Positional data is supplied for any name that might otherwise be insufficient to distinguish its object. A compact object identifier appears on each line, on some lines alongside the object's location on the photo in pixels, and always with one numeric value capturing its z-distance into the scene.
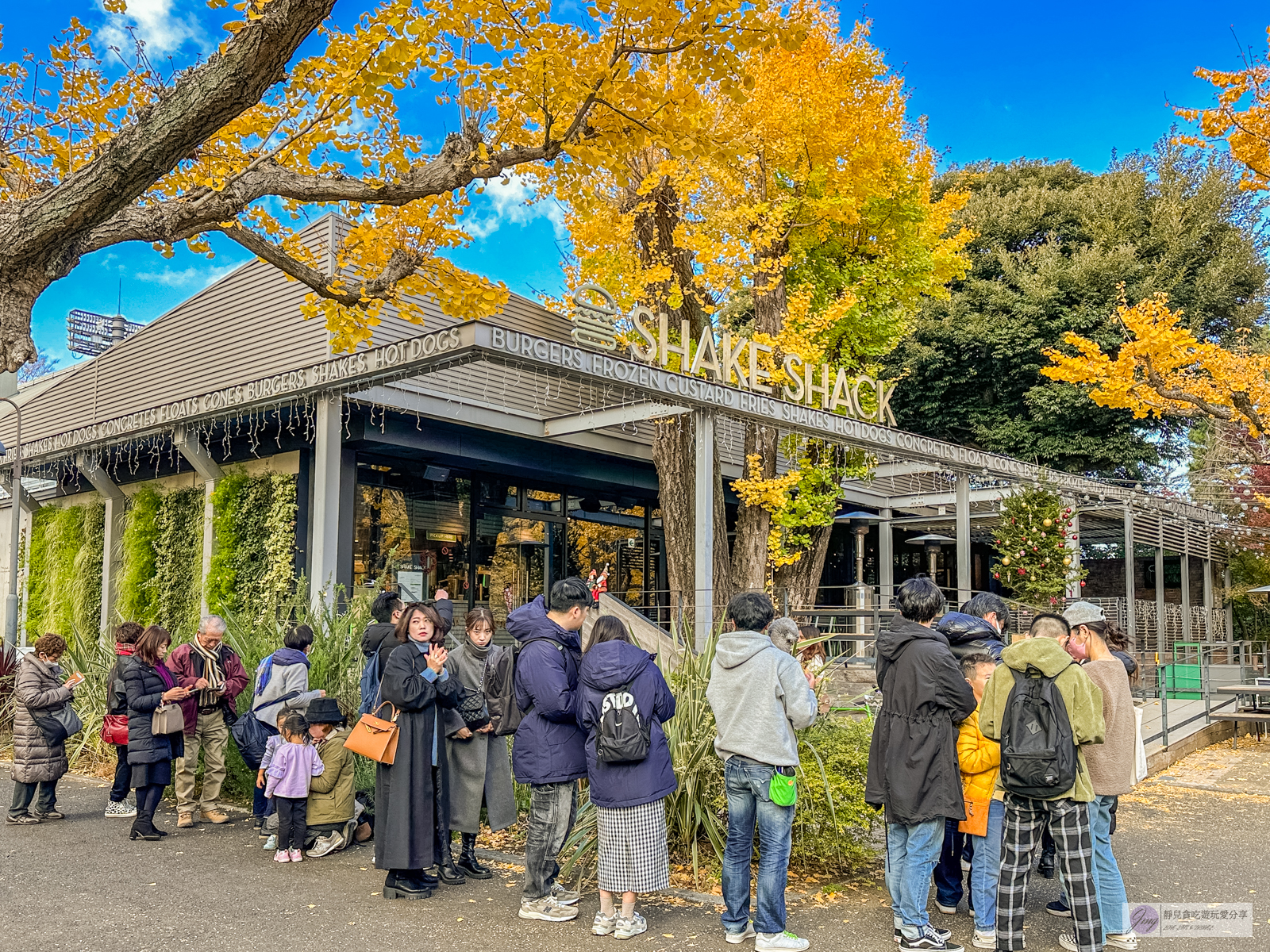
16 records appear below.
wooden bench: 11.94
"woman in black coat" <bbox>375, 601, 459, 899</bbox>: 5.64
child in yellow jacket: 5.12
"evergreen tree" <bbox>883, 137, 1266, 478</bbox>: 26.84
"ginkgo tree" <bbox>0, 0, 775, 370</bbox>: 5.12
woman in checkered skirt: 5.05
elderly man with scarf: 7.54
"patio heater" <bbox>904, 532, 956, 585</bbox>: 27.30
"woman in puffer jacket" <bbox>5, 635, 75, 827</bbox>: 7.63
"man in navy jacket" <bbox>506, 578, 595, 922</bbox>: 5.31
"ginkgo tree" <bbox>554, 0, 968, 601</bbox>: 15.55
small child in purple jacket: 6.45
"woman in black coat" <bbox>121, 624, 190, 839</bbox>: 7.18
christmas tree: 15.20
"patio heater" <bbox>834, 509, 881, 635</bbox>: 21.89
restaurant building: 11.93
